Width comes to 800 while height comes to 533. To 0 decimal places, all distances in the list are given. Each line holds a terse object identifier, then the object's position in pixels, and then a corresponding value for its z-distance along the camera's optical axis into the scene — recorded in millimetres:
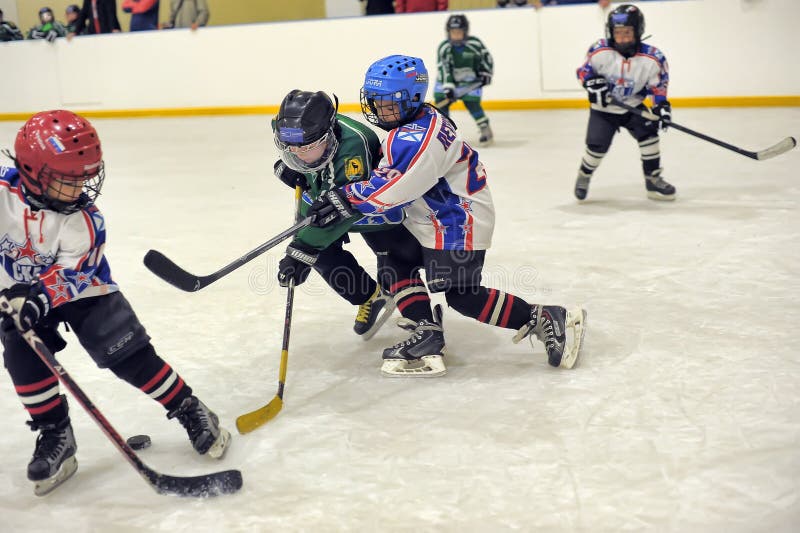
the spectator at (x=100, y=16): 9375
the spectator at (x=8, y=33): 9641
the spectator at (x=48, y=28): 9250
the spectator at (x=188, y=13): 9108
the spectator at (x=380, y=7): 8312
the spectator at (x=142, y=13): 9148
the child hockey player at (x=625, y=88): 4094
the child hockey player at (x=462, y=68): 6195
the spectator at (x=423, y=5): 7988
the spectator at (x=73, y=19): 9438
